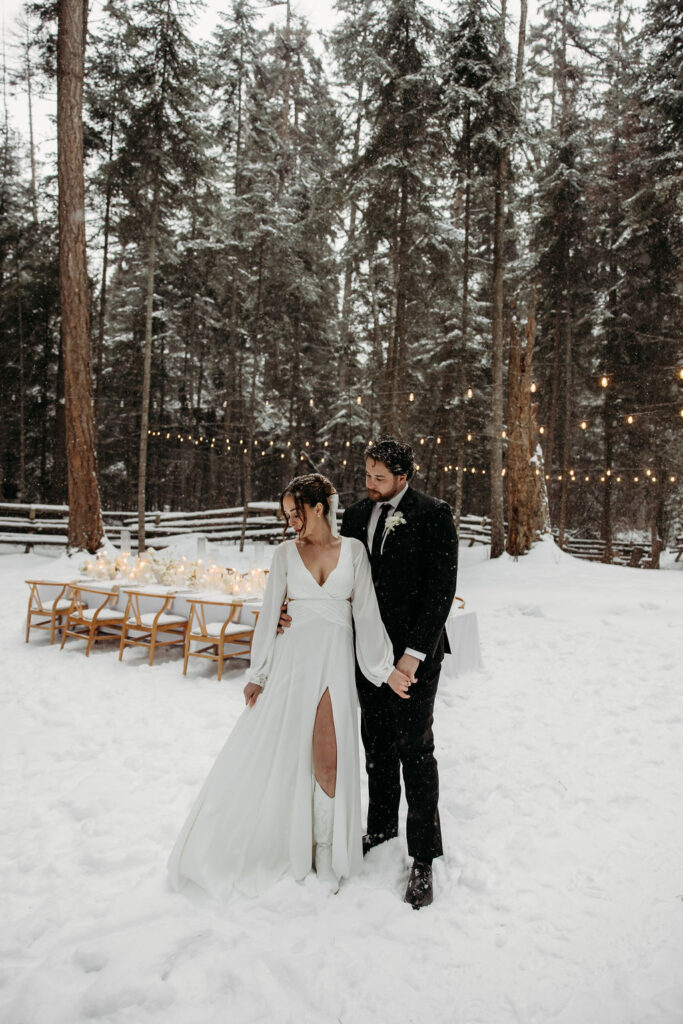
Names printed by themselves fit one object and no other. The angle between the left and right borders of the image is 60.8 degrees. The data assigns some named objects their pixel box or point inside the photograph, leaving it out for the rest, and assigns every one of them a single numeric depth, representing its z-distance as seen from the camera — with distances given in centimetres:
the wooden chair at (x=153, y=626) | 726
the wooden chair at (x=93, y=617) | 770
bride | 271
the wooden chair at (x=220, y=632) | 675
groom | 279
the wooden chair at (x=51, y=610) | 805
